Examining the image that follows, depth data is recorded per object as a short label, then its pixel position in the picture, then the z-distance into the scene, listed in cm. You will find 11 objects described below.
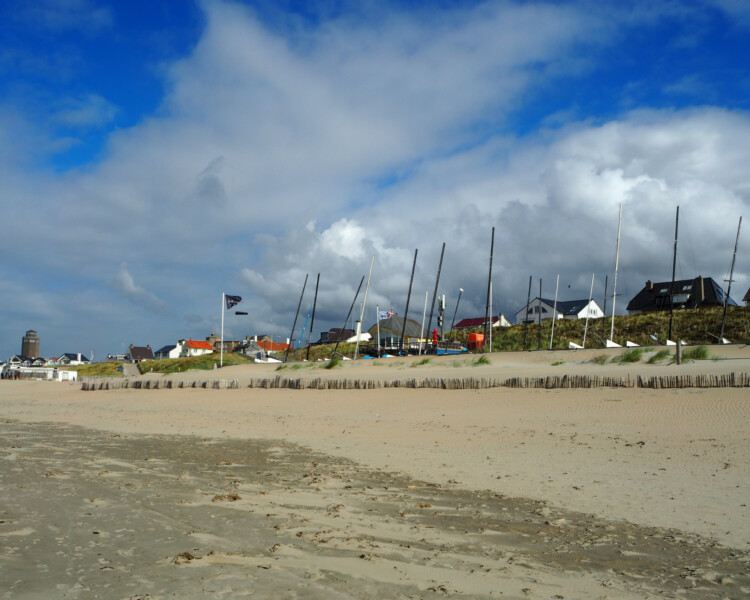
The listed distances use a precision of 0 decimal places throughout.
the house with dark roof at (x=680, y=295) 6712
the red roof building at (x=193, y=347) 12444
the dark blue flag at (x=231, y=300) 4616
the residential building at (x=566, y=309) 8438
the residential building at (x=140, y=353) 12475
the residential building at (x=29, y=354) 19575
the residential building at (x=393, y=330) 8294
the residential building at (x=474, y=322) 9462
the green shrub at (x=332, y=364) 3271
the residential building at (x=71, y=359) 14525
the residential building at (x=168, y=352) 12920
